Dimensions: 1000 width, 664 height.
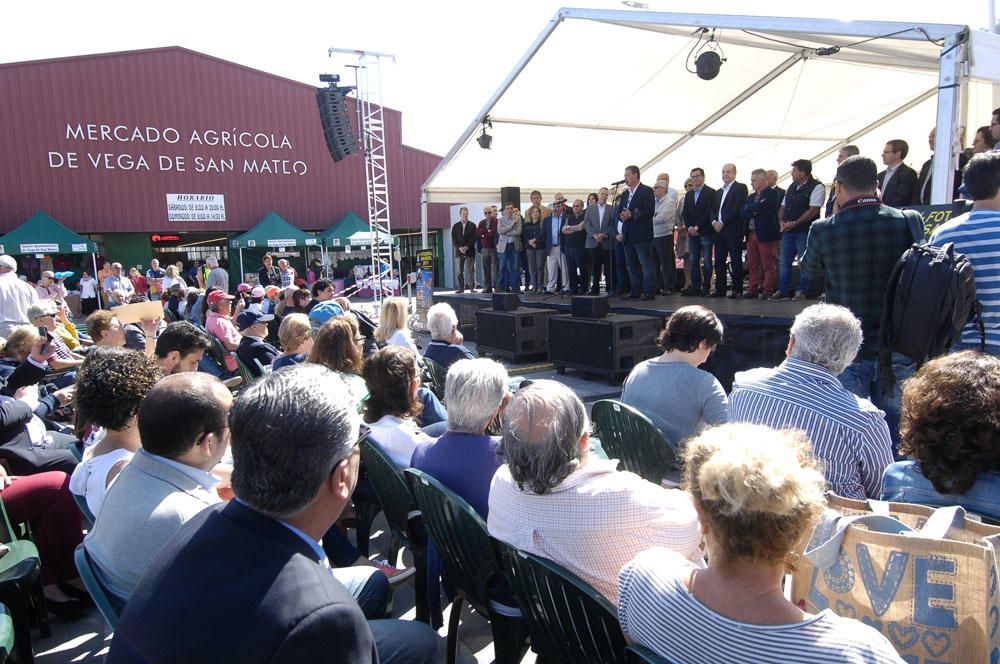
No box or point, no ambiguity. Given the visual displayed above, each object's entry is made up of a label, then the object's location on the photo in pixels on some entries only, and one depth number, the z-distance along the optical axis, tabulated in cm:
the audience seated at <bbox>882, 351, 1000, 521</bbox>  160
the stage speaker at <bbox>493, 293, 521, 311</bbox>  889
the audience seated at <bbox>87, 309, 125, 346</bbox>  503
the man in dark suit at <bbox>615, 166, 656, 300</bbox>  861
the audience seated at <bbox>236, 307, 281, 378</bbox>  522
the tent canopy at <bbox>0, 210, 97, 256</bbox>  1847
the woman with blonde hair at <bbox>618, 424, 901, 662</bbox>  110
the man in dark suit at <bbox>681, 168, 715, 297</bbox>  841
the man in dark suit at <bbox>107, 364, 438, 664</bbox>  103
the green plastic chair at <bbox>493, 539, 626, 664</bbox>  150
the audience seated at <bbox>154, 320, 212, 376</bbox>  379
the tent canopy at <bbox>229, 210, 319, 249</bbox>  2172
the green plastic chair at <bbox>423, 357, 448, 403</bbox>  450
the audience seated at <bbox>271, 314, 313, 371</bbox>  452
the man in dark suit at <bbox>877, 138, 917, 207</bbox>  608
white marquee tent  580
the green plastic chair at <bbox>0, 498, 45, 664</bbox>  218
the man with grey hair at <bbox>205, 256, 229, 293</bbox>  882
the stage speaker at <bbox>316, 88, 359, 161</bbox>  1537
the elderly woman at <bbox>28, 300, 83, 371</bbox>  537
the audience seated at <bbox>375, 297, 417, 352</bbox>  527
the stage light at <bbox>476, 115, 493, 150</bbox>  959
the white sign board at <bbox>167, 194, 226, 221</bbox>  2236
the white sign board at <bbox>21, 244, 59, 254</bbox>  1853
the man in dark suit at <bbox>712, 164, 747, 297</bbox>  801
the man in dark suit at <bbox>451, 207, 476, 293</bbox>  1276
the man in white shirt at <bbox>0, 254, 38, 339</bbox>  659
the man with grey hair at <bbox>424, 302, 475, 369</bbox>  470
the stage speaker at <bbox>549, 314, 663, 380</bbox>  694
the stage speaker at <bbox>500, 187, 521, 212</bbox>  1249
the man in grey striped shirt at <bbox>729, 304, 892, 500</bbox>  213
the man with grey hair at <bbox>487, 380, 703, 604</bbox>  167
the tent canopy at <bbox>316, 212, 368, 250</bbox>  2286
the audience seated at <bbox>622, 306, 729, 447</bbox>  301
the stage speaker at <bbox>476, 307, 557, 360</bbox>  859
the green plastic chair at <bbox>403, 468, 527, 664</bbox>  204
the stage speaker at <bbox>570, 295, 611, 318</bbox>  721
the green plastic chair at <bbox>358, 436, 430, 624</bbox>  258
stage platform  622
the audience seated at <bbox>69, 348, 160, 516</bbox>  232
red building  2027
